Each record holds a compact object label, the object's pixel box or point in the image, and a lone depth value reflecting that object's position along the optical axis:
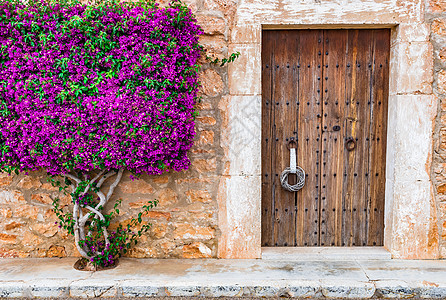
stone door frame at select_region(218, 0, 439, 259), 3.44
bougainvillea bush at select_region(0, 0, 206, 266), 3.16
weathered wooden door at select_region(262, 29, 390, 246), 3.68
